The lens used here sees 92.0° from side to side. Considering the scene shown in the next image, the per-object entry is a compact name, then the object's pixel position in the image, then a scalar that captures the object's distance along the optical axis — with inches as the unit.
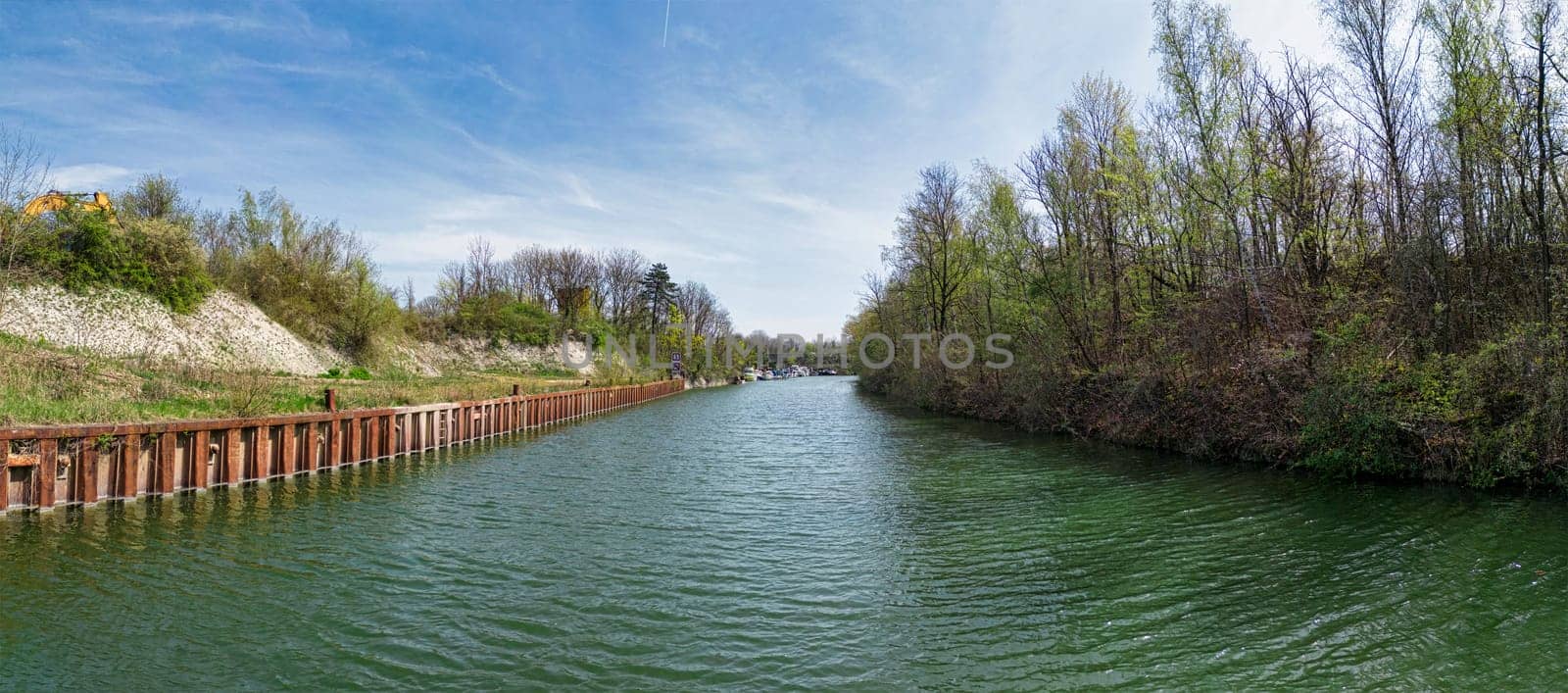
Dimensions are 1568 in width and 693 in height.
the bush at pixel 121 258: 961.5
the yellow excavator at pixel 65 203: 881.3
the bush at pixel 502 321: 2304.4
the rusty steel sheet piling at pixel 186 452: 395.5
